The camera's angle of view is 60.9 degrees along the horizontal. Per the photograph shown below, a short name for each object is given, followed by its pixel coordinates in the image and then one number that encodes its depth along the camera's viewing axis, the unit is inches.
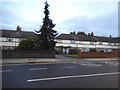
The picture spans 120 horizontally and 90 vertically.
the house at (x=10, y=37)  1439.3
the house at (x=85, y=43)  1680.5
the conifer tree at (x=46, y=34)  792.3
